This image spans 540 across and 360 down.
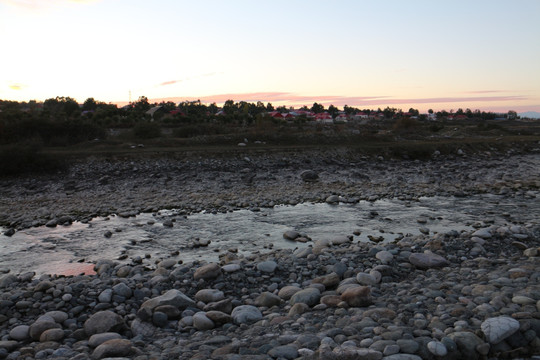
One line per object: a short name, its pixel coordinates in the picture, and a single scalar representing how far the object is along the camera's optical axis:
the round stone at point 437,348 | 3.97
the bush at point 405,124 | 43.23
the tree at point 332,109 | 90.94
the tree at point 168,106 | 65.93
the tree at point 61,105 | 49.88
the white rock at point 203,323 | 4.99
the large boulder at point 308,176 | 17.87
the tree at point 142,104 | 64.00
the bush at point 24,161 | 16.81
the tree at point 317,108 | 93.56
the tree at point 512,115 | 102.07
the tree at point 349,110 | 103.08
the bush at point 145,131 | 27.17
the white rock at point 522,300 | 4.94
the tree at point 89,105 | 59.15
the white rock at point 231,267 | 6.78
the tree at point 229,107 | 66.44
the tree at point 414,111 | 102.81
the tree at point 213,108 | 71.39
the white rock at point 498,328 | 4.19
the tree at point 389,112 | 87.19
